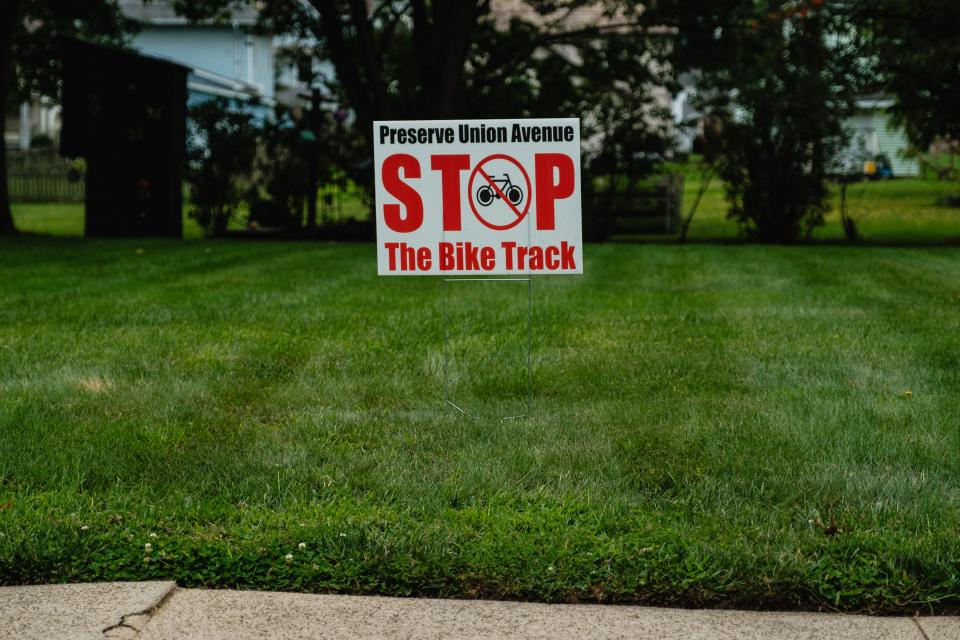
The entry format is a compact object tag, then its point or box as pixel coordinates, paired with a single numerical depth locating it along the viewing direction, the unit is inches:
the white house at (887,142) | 1659.7
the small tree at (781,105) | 666.8
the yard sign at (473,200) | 217.8
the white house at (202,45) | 1567.4
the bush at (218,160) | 755.4
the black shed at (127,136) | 751.1
